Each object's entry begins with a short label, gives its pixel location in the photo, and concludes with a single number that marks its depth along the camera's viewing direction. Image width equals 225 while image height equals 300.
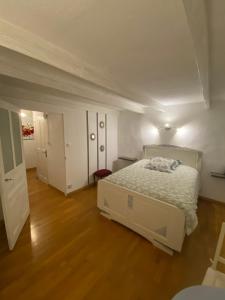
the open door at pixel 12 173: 1.75
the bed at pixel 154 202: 1.80
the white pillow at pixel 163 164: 3.07
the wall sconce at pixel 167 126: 3.61
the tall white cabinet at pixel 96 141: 3.81
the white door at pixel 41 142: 3.70
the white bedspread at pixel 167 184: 1.82
